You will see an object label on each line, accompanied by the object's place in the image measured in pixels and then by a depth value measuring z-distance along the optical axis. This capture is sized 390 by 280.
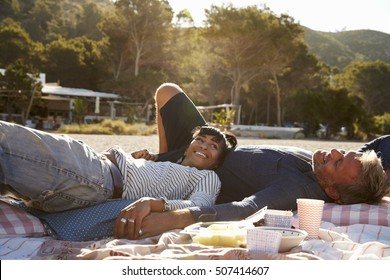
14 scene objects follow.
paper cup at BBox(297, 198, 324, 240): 2.18
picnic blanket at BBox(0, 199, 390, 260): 1.80
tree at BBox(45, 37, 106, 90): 30.33
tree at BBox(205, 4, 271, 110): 27.38
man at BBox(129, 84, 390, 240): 2.56
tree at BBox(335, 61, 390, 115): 34.34
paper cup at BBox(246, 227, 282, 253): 1.80
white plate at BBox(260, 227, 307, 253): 1.86
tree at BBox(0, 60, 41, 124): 20.16
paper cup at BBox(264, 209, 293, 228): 2.03
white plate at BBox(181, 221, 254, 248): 1.92
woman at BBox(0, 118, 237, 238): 2.13
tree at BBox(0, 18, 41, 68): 28.09
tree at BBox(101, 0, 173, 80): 29.19
